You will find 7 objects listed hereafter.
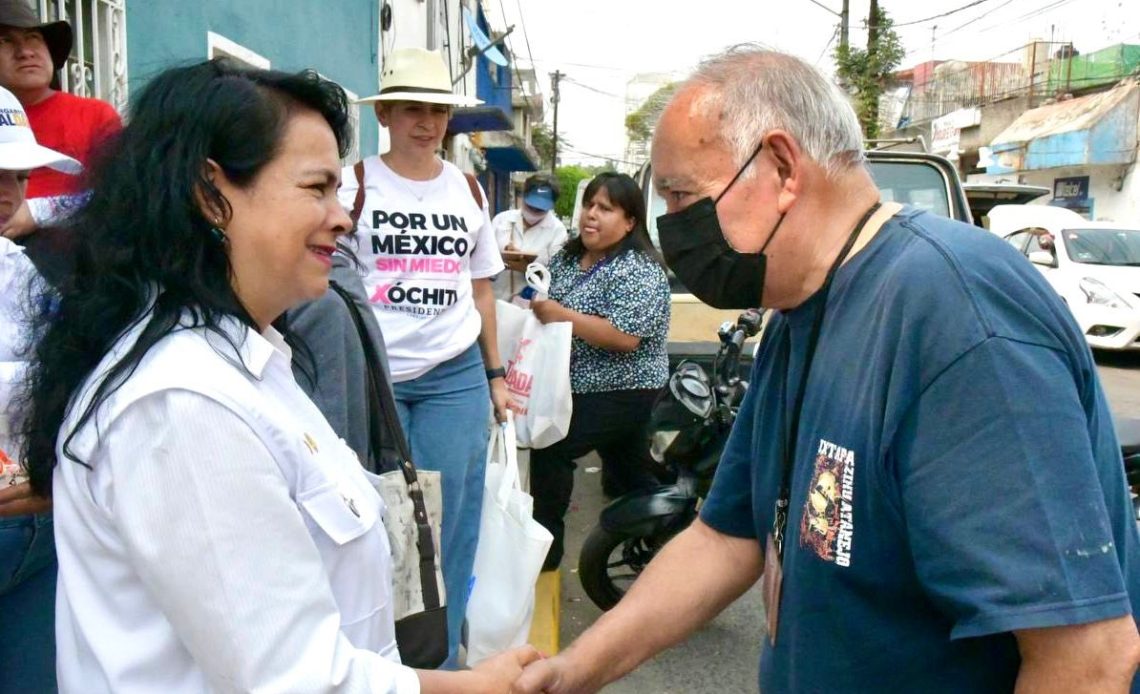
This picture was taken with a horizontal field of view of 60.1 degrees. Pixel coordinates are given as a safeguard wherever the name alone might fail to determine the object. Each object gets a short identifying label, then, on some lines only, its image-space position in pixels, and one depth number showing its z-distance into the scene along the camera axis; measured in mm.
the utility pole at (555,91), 50281
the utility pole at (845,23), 21453
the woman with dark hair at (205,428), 1160
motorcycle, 3988
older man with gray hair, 1192
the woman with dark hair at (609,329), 4117
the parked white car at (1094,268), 11211
